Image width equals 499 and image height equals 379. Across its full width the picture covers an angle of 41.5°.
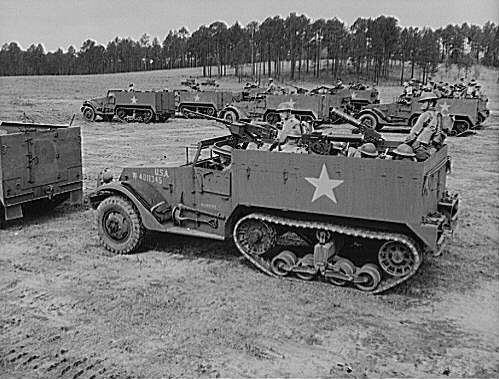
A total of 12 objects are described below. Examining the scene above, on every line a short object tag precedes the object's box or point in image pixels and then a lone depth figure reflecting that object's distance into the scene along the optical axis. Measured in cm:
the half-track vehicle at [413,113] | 2277
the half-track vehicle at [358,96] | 2739
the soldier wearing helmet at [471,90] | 2344
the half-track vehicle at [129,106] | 2633
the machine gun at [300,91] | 2666
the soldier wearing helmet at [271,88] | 2797
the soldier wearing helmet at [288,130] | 800
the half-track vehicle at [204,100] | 2775
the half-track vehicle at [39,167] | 970
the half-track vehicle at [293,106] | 2466
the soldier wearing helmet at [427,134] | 768
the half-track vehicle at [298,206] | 693
